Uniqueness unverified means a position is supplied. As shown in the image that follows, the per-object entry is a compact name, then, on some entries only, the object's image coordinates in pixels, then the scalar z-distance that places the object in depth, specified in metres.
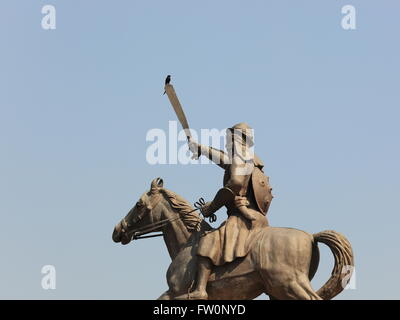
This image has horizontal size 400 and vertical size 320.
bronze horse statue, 16.59
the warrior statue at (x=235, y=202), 17.05
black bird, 18.06
